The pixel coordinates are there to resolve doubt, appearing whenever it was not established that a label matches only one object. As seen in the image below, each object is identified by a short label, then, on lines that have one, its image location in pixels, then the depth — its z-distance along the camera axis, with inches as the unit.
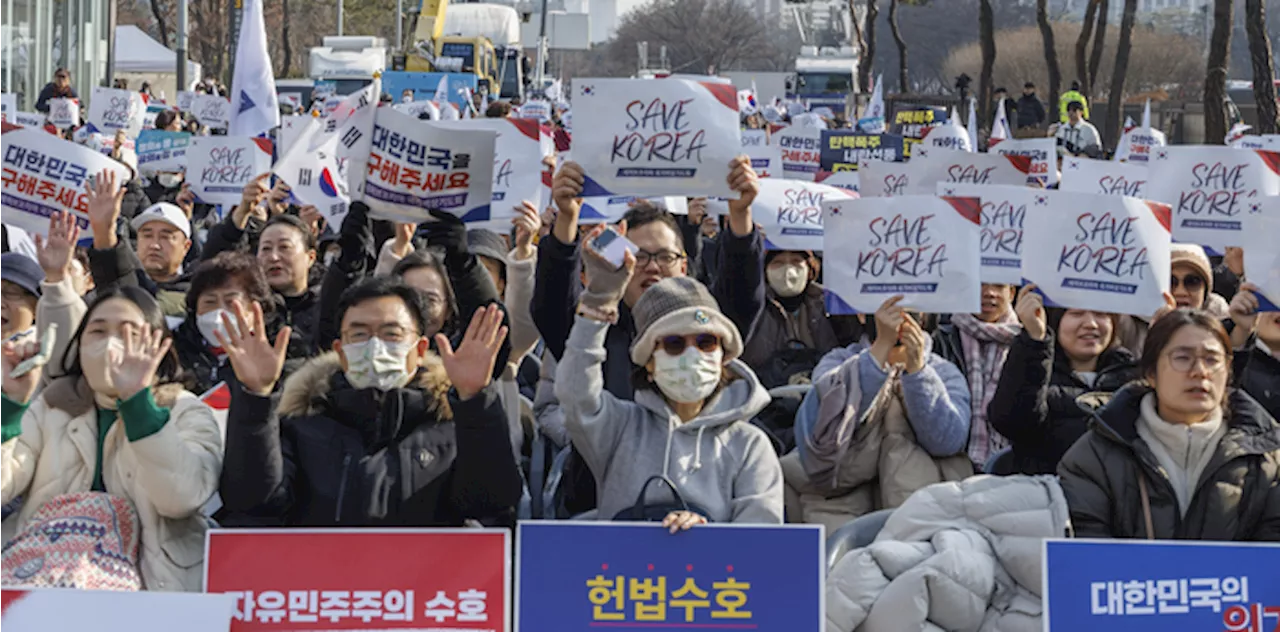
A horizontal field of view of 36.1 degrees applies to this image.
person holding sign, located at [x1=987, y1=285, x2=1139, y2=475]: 248.4
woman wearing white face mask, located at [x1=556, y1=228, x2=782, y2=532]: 216.7
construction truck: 2139.5
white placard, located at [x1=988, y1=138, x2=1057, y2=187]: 621.0
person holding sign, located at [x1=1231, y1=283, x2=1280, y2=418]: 275.0
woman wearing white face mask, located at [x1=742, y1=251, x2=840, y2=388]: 314.3
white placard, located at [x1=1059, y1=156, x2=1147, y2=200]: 453.4
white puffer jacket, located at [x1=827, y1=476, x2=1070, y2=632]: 204.2
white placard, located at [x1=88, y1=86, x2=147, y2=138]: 770.2
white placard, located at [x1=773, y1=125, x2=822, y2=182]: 656.4
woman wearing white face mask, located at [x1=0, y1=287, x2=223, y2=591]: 197.8
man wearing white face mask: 195.5
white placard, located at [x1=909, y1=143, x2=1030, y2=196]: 467.5
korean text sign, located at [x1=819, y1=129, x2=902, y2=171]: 735.7
